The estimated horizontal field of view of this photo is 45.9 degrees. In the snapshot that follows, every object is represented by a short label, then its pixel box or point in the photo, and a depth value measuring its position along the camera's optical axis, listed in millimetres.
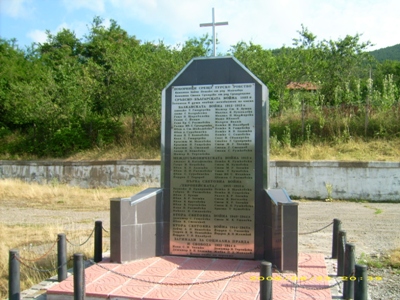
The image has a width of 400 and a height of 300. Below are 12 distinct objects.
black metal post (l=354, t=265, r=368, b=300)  5234
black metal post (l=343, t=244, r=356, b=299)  6098
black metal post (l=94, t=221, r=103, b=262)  7969
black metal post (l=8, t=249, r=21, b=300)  6188
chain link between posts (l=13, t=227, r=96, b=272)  6207
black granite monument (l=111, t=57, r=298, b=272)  7832
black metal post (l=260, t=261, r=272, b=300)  5047
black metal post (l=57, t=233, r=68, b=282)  7152
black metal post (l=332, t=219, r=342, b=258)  8531
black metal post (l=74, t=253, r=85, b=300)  5566
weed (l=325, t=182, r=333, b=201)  18484
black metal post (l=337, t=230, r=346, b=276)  7172
